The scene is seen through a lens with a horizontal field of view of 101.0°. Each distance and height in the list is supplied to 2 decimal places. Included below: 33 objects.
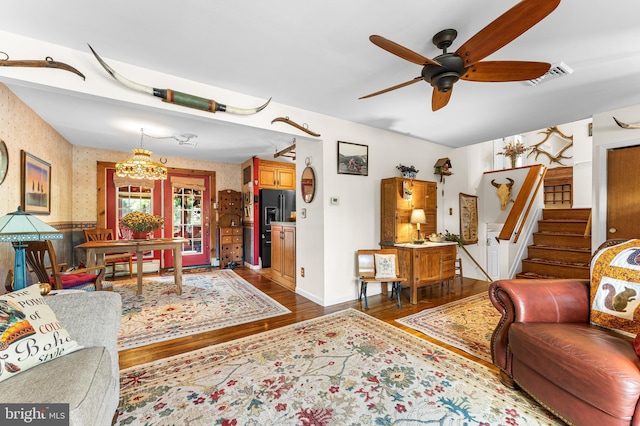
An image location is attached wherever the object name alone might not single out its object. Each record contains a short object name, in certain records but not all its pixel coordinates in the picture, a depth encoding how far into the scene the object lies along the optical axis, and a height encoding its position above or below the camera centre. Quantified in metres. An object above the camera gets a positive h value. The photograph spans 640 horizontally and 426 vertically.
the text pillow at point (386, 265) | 3.44 -0.71
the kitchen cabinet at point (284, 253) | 4.14 -0.69
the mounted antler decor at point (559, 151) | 6.36 +1.59
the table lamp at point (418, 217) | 3.76 -0.08
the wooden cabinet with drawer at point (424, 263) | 3.51 -0.73
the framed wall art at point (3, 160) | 2.46 +0.51
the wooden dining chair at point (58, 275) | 2.47 -0.63
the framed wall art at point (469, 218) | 5.13 -0.14
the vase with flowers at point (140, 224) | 3.67 -0.15
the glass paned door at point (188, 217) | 5.80 -0.10
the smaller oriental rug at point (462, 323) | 2.38 -1.20
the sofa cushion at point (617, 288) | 1.56 -0.49
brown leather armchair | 1.22 -0.76
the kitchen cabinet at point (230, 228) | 5.89 -0.36
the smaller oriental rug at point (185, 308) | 2.66 -1.19
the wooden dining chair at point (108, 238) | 4.55 -0.46
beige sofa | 0.95 -0.66
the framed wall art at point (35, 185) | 2.89 +0.34
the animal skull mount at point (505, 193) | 5.14 +0.35
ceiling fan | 1.23 +0.91
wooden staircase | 3.88 -0.59
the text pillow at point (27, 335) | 1.08 -0.54
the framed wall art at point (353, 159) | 3.57 +0.74
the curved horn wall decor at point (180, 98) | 2.10 +1.04
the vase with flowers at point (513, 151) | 6.45 +1.47
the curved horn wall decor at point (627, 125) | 2.95 +0.96
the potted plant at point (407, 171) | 4.04 +0.62
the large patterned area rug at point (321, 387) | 1.53 -1.19
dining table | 3.33 -0.47
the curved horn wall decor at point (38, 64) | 1.78 +1.05
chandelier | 3.82 +0.68
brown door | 3.05 +0.20
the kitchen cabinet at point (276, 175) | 5.68 +0.83
